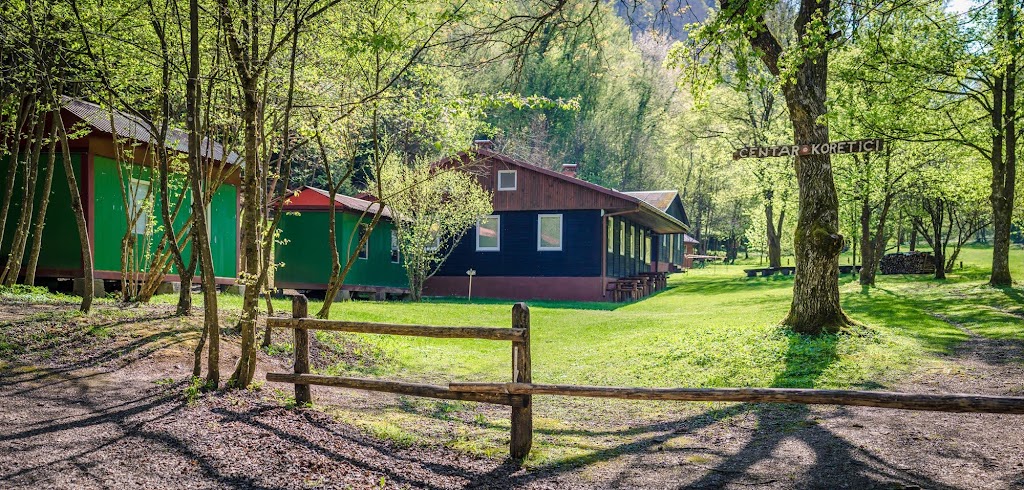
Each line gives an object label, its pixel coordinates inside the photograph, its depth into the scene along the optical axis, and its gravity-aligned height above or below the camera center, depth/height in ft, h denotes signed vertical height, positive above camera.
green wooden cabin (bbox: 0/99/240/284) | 51.52 +3.31
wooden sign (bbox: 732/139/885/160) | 36.45 +5.02
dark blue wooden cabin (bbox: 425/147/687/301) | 93.61 +1.68
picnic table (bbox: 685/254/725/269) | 207.43 -2.10
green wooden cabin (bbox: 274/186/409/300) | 82.02 +0.94
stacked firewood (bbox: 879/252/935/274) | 116.26 -1.25
